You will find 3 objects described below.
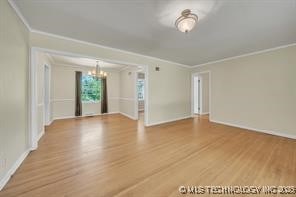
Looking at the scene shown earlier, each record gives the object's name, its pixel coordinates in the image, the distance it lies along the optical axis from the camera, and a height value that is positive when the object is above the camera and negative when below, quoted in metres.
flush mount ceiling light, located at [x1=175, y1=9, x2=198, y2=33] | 2.17 +1.21
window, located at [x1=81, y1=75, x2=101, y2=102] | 7.18 +0.45
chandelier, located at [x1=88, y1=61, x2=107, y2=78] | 5.81 +1.04
